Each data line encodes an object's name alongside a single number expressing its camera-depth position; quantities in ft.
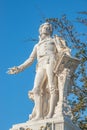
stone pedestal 40.75
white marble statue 43.21
